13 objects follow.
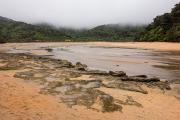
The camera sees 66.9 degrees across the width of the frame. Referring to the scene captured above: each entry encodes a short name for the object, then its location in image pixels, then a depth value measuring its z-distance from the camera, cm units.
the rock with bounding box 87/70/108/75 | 766
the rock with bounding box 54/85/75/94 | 544
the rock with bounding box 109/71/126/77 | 749
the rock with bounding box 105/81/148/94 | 577
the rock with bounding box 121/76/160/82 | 684
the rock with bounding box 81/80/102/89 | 591
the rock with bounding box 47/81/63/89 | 584
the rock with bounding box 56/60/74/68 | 926
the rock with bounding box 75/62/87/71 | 845
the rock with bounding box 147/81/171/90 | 624
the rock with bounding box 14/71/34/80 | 681
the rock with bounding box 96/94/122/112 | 454
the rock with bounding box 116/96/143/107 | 484
